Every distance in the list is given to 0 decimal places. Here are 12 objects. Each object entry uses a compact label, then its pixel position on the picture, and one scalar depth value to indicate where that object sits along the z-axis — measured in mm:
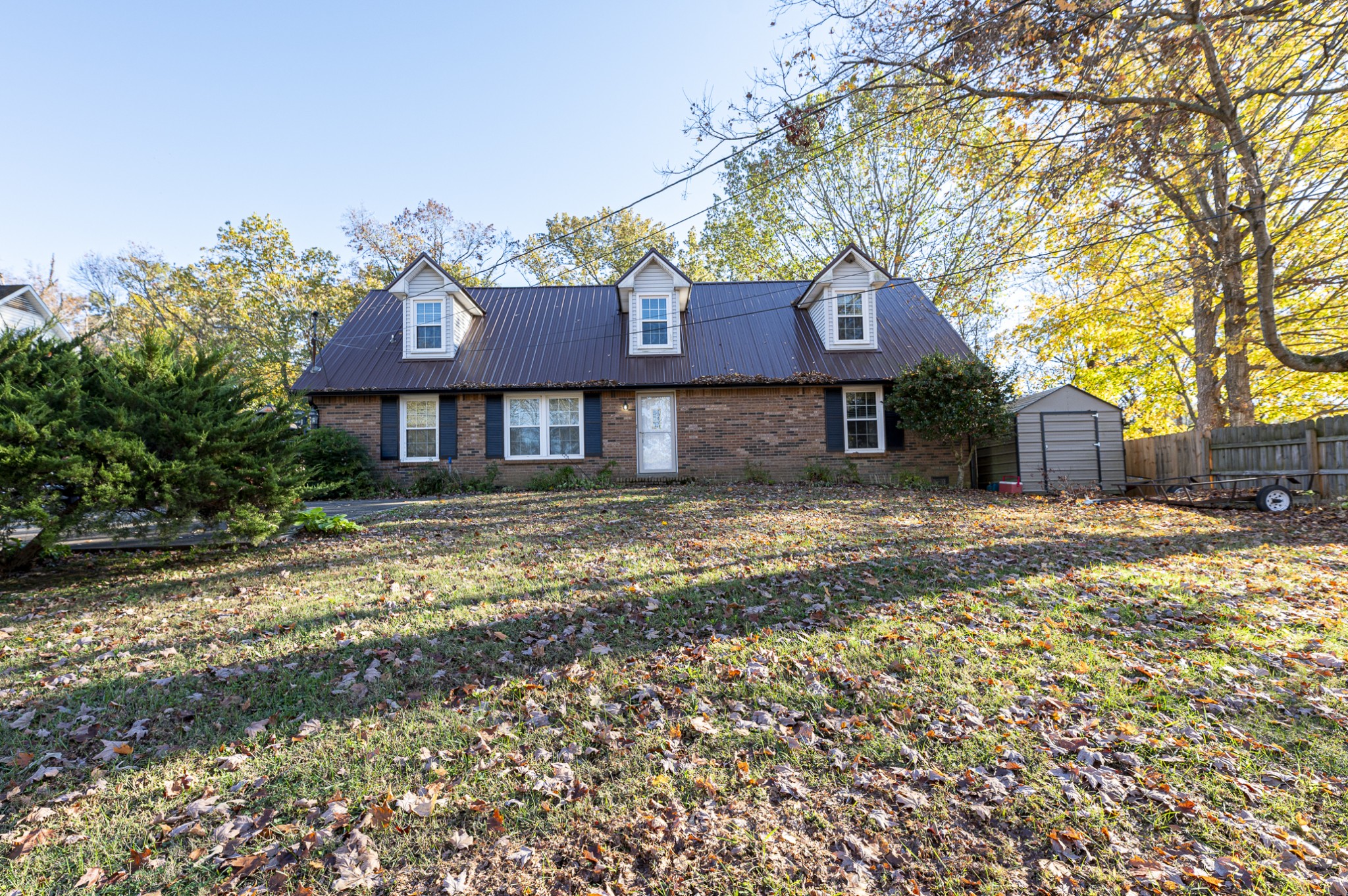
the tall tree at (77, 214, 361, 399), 24484
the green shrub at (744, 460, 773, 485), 14453
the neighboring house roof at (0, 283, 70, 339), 16969
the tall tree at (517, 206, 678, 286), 28562
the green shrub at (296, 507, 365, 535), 8445
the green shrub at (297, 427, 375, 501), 13602
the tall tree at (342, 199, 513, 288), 27000
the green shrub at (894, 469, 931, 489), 14156
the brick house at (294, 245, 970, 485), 14789
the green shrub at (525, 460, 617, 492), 14102
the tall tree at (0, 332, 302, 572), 5609
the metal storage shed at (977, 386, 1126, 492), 13617
